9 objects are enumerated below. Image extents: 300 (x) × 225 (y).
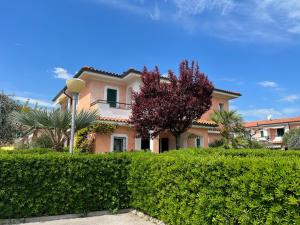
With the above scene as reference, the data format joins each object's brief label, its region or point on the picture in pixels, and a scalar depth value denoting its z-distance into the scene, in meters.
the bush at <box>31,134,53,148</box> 17.30
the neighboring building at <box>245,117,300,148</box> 48.91
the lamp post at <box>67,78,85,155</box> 10.07
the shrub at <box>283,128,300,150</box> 37.68
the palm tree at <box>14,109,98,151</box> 11.61
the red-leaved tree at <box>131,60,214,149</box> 15.48
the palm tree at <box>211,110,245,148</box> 22.53
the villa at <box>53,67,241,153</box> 19.60
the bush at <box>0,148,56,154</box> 11.16
